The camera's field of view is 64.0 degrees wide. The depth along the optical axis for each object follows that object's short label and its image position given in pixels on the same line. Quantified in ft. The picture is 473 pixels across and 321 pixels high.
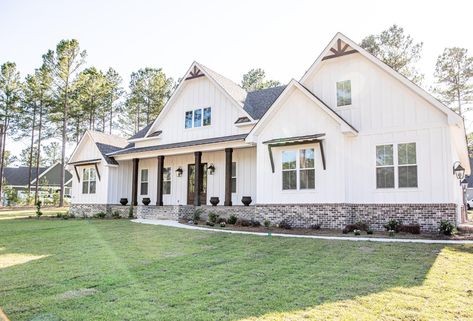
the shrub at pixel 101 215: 70.18
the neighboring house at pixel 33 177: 170.09
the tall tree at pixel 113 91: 143.43
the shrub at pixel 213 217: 53.98
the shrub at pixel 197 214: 57.25
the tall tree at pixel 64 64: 107.45
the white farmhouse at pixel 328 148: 42.19
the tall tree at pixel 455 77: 118.52
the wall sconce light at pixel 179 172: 68.64
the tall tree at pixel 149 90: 136.46
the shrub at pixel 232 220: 52.35
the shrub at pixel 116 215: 68.28
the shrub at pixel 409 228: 40.23
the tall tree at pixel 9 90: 124.88
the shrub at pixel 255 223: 49.50
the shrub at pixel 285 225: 46.65
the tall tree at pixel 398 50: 110.11
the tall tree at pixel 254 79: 139.33
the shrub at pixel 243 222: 50.15
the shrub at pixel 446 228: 38.52
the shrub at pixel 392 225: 41.86
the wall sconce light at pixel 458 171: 40.86
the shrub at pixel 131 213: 68.23
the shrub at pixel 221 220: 53.71
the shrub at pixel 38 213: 74.40
